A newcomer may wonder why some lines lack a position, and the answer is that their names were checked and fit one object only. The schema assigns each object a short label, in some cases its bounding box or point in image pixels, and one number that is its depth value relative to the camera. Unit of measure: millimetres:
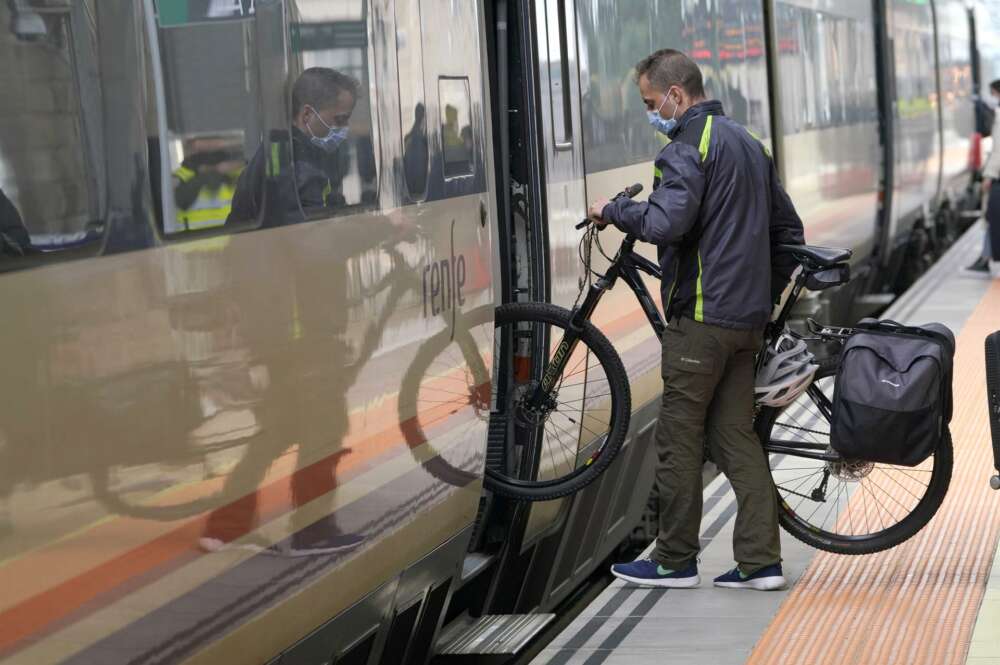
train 5855
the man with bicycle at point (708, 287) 10141
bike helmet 10820
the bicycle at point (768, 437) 11148
